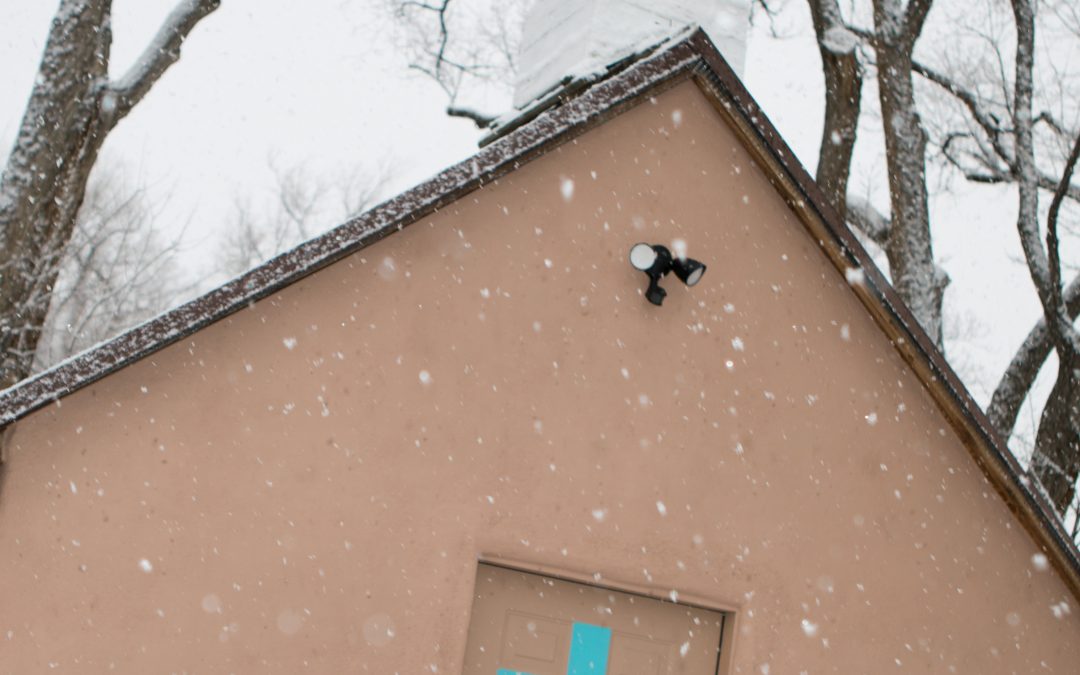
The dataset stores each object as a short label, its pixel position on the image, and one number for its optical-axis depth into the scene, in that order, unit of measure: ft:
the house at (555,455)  16.96
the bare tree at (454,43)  50.80
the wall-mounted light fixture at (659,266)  19.69
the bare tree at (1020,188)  35.73
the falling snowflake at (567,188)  20.20
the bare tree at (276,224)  101.60
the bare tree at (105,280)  55.72
